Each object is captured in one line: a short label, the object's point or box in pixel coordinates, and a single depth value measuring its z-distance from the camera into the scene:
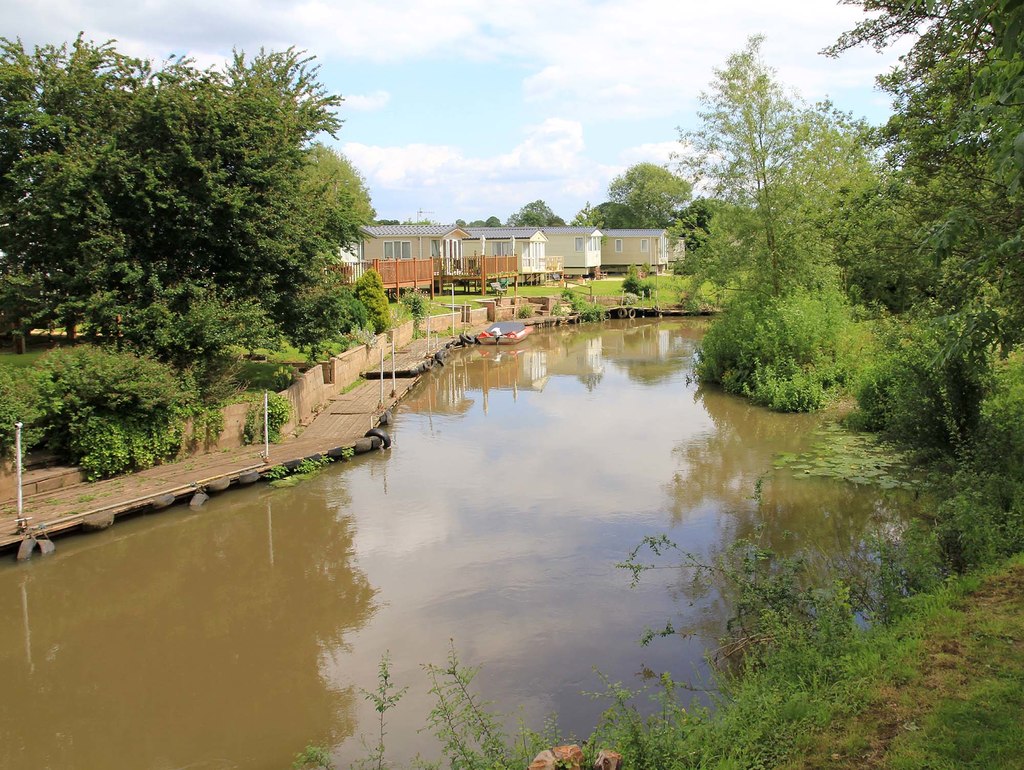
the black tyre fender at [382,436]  18.39
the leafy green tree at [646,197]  100.31
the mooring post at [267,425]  15.63
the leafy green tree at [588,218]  96.61
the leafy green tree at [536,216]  122.43
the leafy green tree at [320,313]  18.81
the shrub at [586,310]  49.57
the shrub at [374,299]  32.44
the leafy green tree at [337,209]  19.55
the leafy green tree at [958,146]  4.57
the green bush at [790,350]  22.42
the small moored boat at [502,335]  38.75
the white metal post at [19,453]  11.88
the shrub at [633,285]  54.78
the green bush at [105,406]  13.55
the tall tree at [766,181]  24.70
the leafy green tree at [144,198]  15.44
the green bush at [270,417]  17.05
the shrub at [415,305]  37.94
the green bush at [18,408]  12.47
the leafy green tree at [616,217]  105.88
